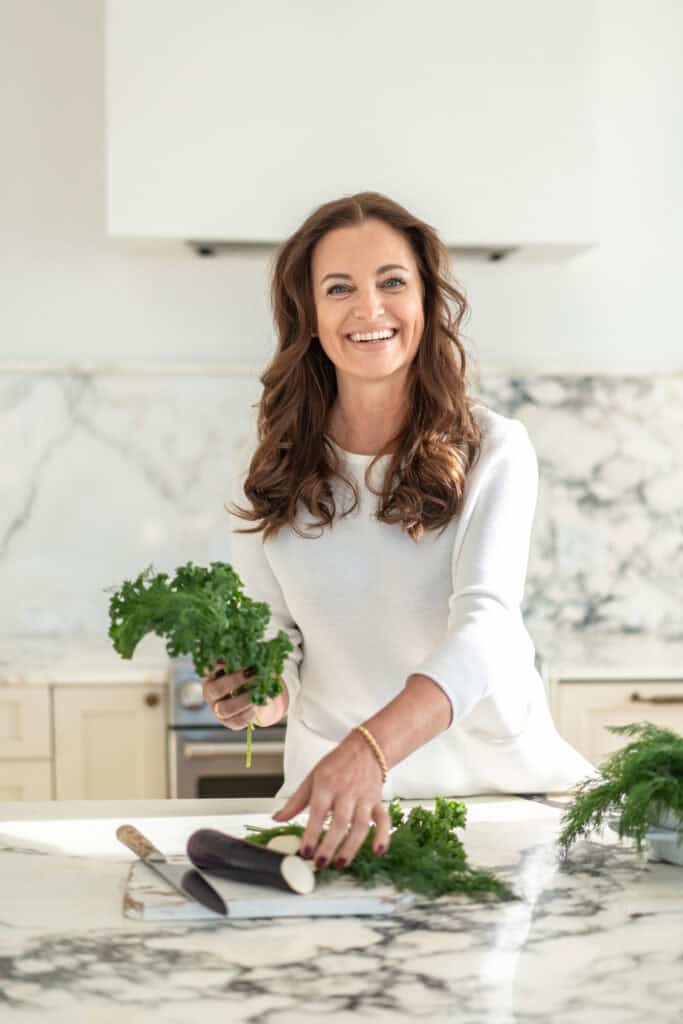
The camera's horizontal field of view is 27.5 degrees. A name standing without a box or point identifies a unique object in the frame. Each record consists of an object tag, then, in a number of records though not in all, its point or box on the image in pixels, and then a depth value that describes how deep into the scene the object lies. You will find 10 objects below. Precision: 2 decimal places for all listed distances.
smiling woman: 1.86
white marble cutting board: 1.28
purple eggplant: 1.30
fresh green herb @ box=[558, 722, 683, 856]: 1.42
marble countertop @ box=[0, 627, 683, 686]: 3.19
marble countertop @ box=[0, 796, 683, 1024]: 1.07
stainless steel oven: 3.15
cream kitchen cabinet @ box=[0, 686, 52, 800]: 3.19
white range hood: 3.15
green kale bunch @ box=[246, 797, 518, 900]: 1.34
